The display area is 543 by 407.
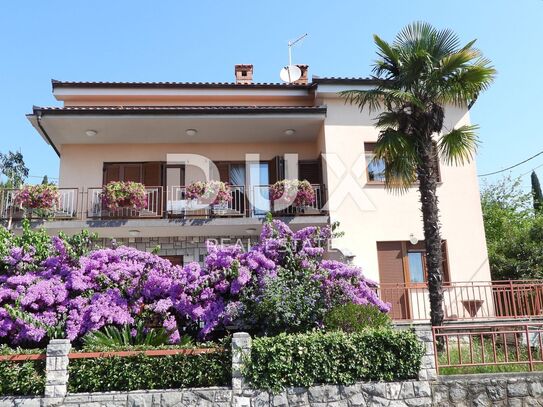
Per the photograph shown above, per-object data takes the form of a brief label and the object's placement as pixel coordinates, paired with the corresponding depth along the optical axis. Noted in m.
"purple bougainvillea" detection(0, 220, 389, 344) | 8.33
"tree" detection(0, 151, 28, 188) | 30.62
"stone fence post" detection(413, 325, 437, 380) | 7.47
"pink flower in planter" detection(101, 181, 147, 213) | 11.88
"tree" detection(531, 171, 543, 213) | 28.16
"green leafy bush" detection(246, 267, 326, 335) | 8.09
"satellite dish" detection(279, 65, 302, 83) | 15.95
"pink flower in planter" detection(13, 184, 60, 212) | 11.56
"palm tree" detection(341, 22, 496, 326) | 9.63
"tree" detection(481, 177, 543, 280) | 14.48
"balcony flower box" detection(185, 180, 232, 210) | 12.17
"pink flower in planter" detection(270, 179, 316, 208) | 12.28
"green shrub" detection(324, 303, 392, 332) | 8.15
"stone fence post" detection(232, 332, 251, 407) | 7.11
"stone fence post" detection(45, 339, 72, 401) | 7.01
